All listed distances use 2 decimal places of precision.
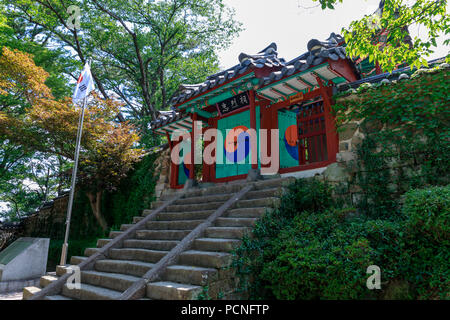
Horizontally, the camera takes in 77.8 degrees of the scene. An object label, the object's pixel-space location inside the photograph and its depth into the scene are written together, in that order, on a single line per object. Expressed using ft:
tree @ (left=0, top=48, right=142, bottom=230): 31.45
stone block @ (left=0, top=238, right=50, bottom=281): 22.62
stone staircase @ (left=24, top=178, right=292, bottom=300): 12.05
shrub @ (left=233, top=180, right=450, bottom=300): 10.66
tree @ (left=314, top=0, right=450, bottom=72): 13.79
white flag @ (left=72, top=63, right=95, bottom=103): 25.64
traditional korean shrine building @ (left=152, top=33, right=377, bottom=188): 20.03
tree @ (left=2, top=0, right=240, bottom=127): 51.29
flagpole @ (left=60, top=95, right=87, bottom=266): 20.66
